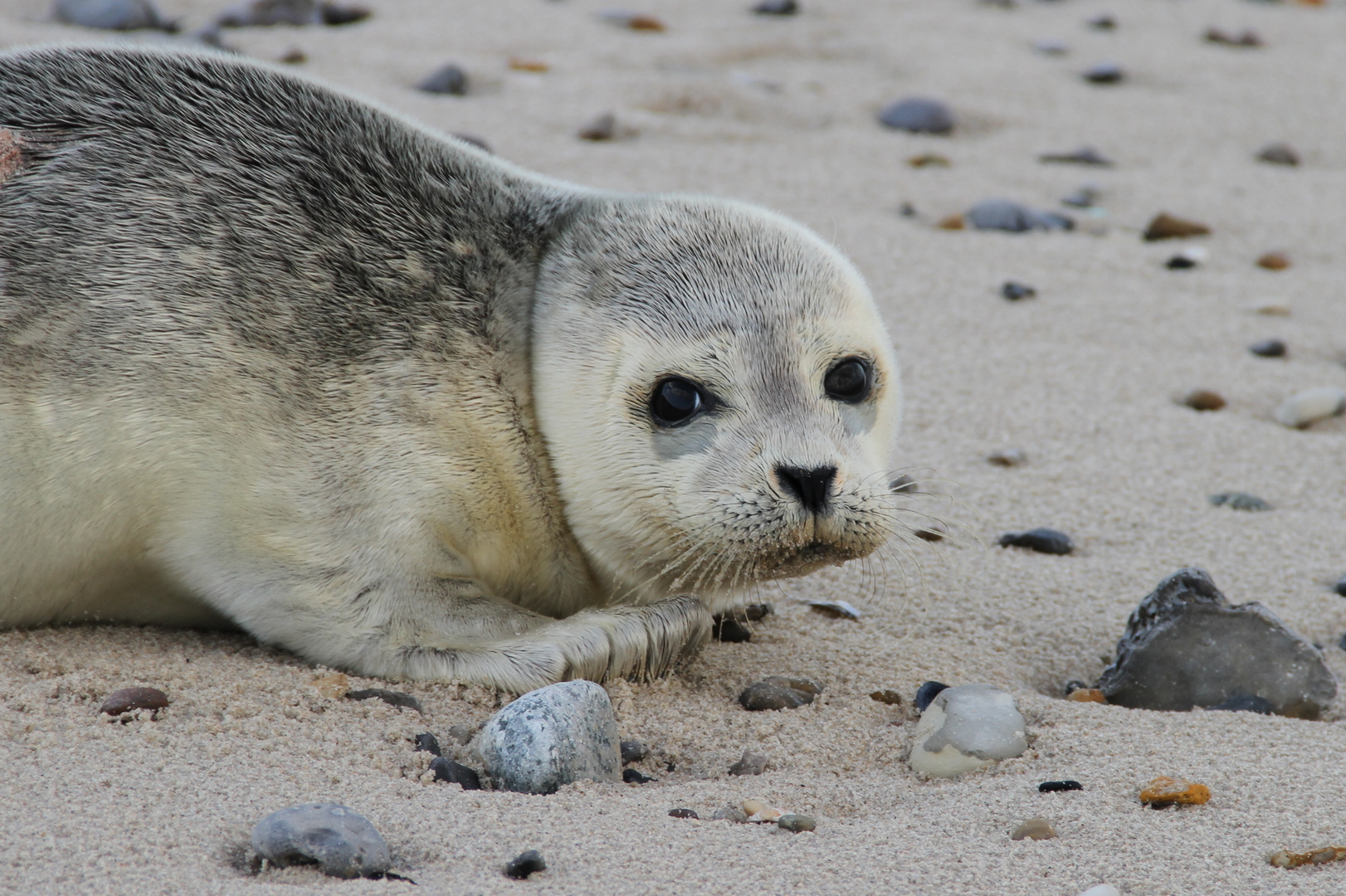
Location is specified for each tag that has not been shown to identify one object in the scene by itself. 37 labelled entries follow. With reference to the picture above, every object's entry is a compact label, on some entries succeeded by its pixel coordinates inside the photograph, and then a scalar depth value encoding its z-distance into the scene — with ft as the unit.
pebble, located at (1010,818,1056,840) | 15.42
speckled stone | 16.67
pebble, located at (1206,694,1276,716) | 19.81
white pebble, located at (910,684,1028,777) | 17.74
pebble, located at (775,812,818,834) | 15.75
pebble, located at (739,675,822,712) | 19.79
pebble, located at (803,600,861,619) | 23.77
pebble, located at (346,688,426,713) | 18.75
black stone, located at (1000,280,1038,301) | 36.88
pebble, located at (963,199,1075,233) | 41.24
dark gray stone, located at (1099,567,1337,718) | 19.99
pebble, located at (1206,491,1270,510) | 27.48
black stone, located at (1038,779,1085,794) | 16.70
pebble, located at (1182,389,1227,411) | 31.89
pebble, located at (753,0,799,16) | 59.11
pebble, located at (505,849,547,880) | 14.12
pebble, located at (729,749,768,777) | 17.70
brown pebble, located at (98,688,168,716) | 17.53
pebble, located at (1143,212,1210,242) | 41.32
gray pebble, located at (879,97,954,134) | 48.67
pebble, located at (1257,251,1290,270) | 39.32
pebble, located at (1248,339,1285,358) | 34.09
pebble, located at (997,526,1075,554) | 25.81
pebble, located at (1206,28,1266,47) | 59.11
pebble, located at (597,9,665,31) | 55.26
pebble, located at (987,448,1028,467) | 29.12
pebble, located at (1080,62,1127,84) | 54.49
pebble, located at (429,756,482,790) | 16.63
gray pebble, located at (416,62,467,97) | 46.60
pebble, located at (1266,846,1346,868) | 14.90
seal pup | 19.27
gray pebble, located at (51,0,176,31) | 47.78
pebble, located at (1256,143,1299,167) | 47.85
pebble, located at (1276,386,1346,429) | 31.04
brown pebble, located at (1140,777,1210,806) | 16.24
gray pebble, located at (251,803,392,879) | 14.06
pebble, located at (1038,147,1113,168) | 46.98
